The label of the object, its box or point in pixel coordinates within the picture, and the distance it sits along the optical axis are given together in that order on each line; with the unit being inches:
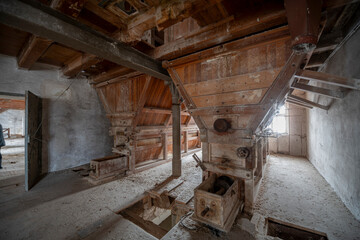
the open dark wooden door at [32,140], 130.5
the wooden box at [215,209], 69.4
